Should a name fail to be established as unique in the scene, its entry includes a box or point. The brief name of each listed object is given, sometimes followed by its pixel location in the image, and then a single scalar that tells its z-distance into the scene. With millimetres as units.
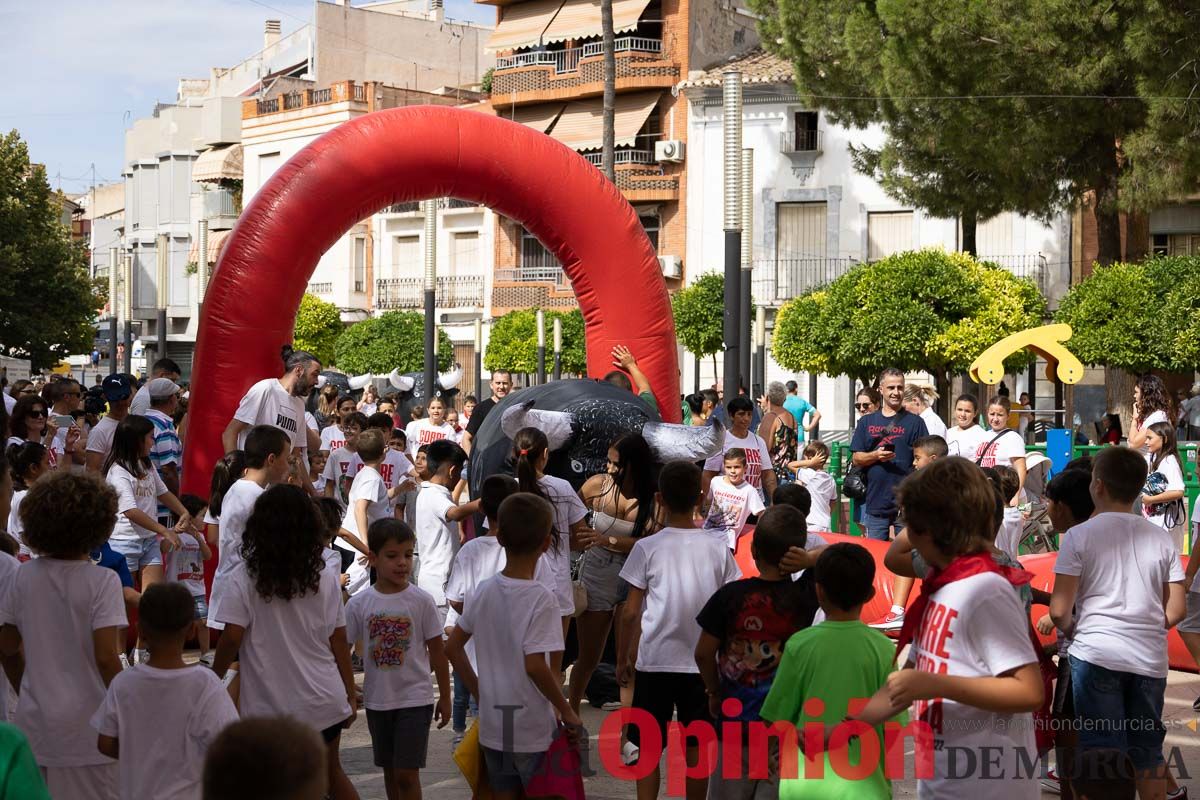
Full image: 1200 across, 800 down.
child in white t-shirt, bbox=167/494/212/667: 8273
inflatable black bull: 7344
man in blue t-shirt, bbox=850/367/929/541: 10289
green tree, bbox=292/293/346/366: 43219
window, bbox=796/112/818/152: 34875
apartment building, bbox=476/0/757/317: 36688
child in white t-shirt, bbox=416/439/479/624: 8000
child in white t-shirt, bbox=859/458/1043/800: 3510
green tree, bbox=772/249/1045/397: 24875
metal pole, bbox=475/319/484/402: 30281
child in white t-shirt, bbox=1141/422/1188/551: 9727
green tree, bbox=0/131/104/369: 34000
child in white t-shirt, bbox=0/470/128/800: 4434
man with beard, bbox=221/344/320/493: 8102
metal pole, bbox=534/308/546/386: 27172
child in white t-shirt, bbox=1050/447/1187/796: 5152
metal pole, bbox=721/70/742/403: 11602
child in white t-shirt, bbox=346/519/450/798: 5129
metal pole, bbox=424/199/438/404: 19906
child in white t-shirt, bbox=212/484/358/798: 4734
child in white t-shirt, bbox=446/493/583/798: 4809
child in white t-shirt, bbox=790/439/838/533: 10641
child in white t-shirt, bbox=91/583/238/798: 3939
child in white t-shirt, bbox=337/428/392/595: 8312
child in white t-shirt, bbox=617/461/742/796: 5410
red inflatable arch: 9188
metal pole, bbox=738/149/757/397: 15697
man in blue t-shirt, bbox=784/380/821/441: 16858
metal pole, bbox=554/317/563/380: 28238
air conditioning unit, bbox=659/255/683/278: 36156
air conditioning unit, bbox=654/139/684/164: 35894
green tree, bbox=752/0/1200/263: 19297
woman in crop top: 6797
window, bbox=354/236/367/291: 45669
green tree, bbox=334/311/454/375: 39188
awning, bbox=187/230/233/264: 50719
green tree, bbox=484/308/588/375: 36000
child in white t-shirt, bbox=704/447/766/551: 9117
